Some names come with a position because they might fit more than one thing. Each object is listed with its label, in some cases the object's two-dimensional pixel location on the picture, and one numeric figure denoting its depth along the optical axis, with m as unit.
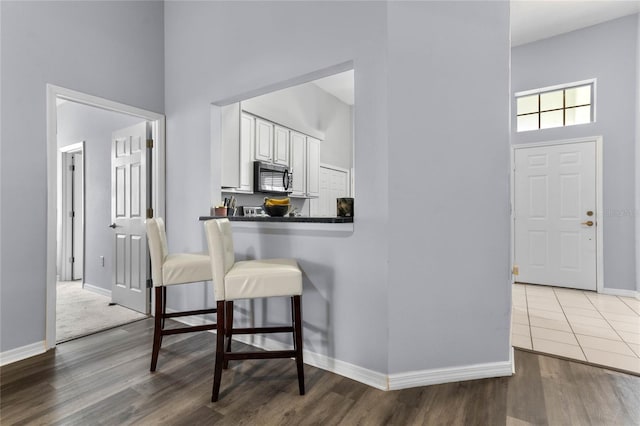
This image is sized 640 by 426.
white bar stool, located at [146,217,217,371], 2.11
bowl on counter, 2.40
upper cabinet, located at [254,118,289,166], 3.88
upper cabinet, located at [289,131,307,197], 4.65
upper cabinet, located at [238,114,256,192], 3.54
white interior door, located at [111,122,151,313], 3.26
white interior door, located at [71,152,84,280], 4.91
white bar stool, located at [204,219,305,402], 1.75
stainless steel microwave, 3.76
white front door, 4.25
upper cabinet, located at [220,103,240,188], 3.19
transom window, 4.33
